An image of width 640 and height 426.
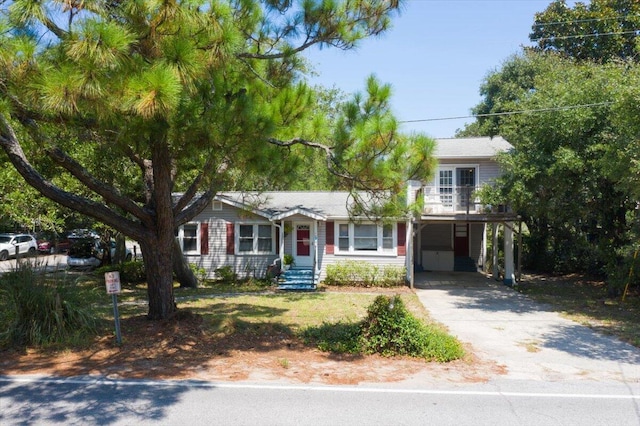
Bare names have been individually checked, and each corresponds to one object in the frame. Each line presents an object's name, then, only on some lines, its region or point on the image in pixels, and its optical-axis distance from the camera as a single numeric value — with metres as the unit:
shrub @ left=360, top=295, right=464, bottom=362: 8.25
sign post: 8.23
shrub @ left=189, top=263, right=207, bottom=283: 20.27
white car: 27.42
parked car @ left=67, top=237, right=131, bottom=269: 22.89
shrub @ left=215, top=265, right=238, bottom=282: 19.88
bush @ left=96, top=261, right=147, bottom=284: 19.91
